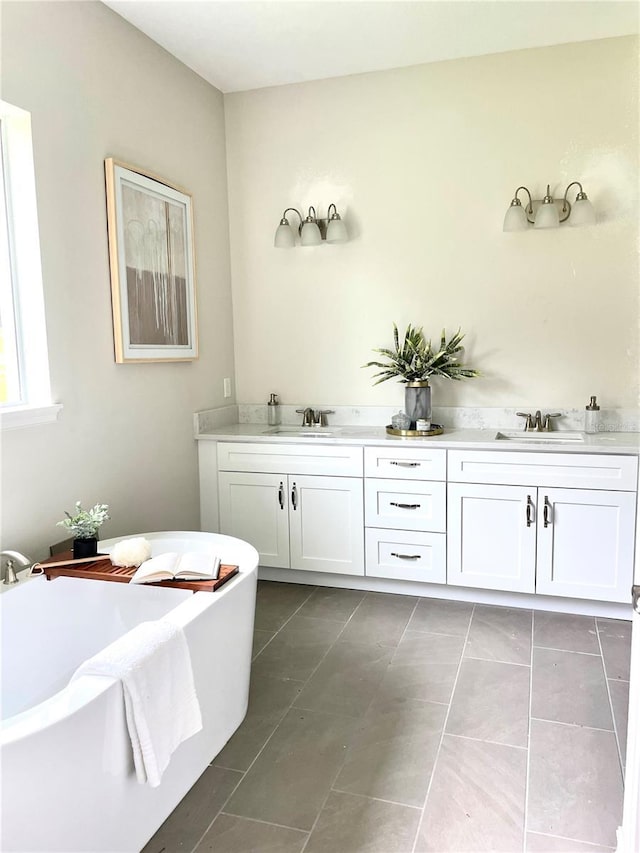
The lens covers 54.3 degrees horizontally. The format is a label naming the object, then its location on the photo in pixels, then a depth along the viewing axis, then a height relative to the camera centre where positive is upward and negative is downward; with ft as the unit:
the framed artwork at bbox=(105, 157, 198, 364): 8.86 +1.36
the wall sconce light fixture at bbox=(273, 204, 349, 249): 11.37 +2.22
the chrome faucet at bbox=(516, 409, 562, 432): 10.69 -1.26
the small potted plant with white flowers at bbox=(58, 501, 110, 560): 7.34 -2.05
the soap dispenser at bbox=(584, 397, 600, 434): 10.25 -1.13
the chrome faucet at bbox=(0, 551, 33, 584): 6.66 -2.20
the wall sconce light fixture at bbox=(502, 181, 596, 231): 10.08 +2.21
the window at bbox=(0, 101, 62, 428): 7.38 +0.83
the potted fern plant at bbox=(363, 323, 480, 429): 10.75 -0.30
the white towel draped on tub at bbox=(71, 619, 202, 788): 4.82 -2.69
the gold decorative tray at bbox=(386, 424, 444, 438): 10.39 -1.36
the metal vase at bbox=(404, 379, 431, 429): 10.75 -0.86
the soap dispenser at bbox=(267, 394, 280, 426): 12.30 -1.12
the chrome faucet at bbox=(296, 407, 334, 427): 12.03 -1.24
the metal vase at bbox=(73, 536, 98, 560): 7.34 -2.25
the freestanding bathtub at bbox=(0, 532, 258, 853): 4.09 -2.90
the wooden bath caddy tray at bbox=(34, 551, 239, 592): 6.81 -2.40
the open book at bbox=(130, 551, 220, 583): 6.56 -2.27
